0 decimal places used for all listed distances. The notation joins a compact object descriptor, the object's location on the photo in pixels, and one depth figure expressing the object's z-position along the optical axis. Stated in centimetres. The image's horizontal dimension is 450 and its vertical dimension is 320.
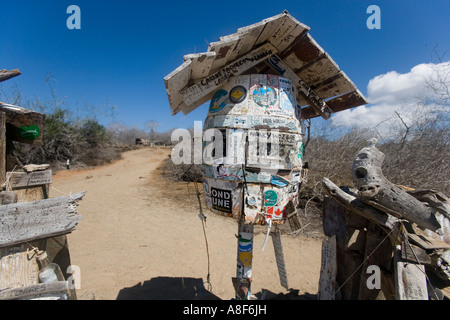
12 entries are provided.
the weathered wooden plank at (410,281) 157
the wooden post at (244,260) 242
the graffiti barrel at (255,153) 199
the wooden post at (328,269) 221
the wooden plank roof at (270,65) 190
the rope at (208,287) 354
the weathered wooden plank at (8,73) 215
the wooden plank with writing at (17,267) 210
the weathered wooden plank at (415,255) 163
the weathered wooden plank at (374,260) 222
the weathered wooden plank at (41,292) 186
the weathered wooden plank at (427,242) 166
